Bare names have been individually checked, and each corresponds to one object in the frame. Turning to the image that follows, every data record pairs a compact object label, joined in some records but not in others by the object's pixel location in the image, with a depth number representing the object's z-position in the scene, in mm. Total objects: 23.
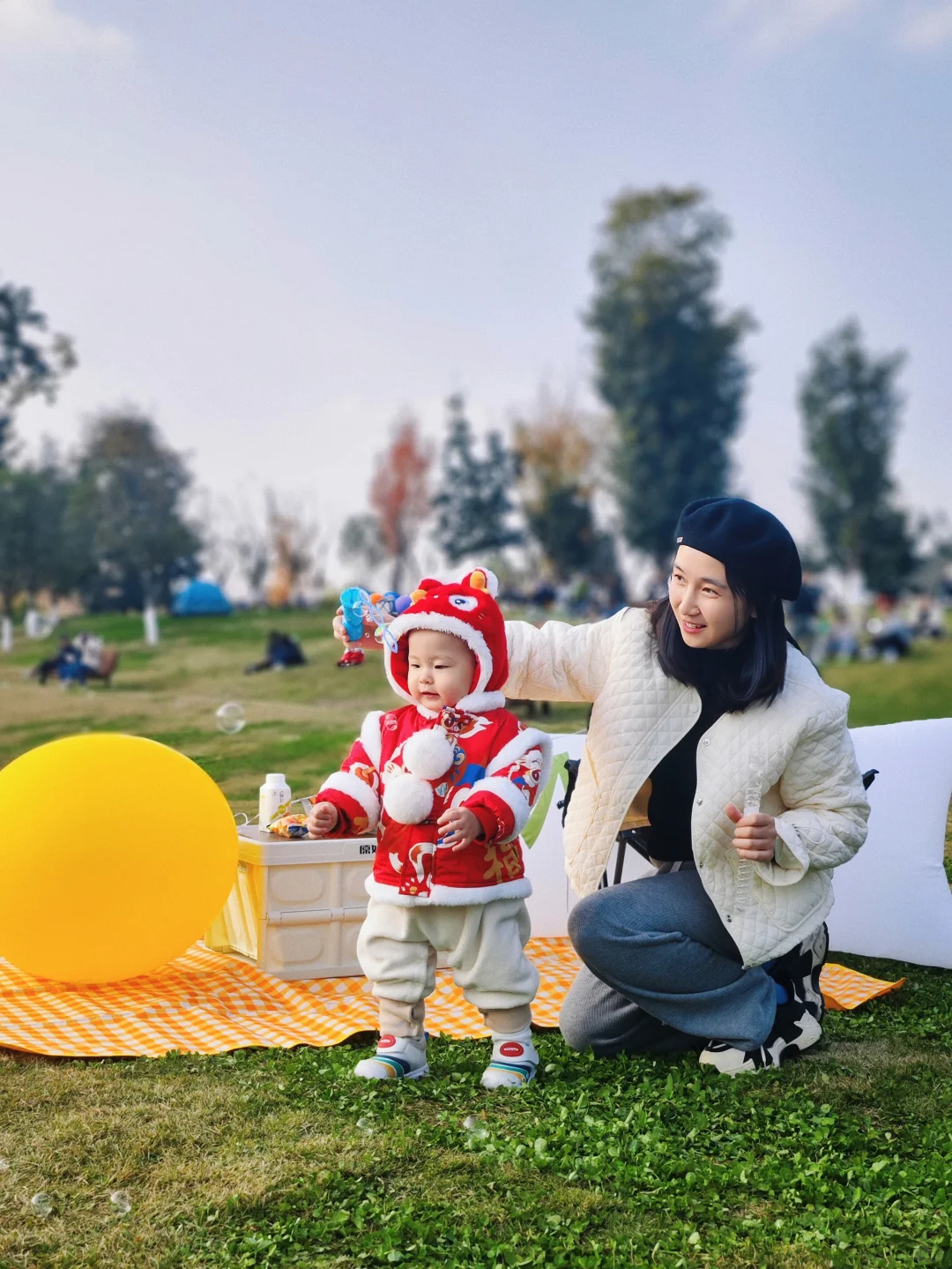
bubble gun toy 3184
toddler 2969
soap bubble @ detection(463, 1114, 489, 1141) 2664
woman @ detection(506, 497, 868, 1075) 3105
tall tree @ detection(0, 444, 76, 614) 18094
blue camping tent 21656
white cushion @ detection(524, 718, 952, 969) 4219
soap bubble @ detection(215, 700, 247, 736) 6698
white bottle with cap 4430
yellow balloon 3619
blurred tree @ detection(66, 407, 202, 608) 19594
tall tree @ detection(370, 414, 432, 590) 29375
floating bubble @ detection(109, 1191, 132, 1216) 2352
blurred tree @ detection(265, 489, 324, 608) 25656
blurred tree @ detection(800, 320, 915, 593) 23828
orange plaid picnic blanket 3455
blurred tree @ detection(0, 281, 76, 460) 21688
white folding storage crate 4145
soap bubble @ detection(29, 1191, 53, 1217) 2344
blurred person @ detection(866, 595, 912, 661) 18078
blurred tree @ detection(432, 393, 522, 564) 29391
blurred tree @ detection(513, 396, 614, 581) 27672
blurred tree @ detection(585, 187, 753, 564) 26141
